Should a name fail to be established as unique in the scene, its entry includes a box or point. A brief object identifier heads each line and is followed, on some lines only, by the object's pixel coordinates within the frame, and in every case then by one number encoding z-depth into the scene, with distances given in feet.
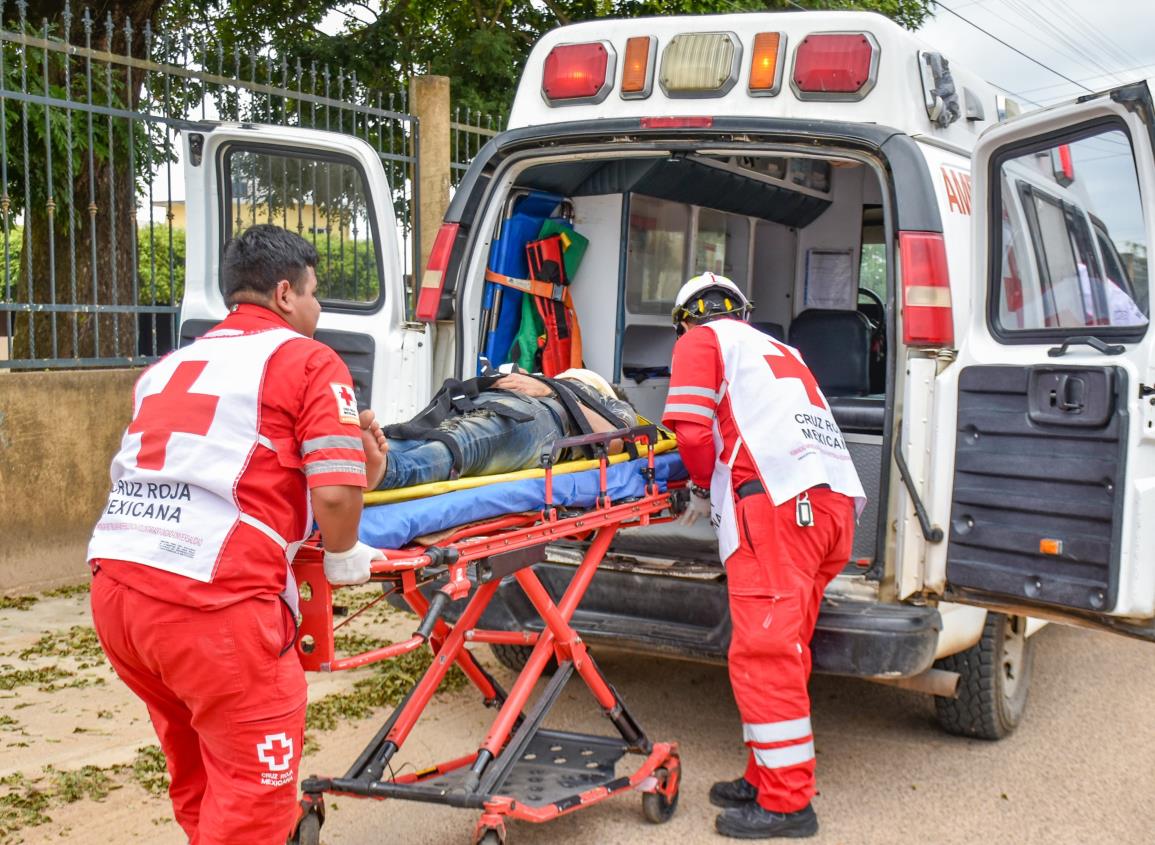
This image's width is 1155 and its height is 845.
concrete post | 25.27
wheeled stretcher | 9.75
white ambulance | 11.16
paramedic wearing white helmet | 12.11
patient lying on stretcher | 10.63
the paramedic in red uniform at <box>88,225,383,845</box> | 8.27
